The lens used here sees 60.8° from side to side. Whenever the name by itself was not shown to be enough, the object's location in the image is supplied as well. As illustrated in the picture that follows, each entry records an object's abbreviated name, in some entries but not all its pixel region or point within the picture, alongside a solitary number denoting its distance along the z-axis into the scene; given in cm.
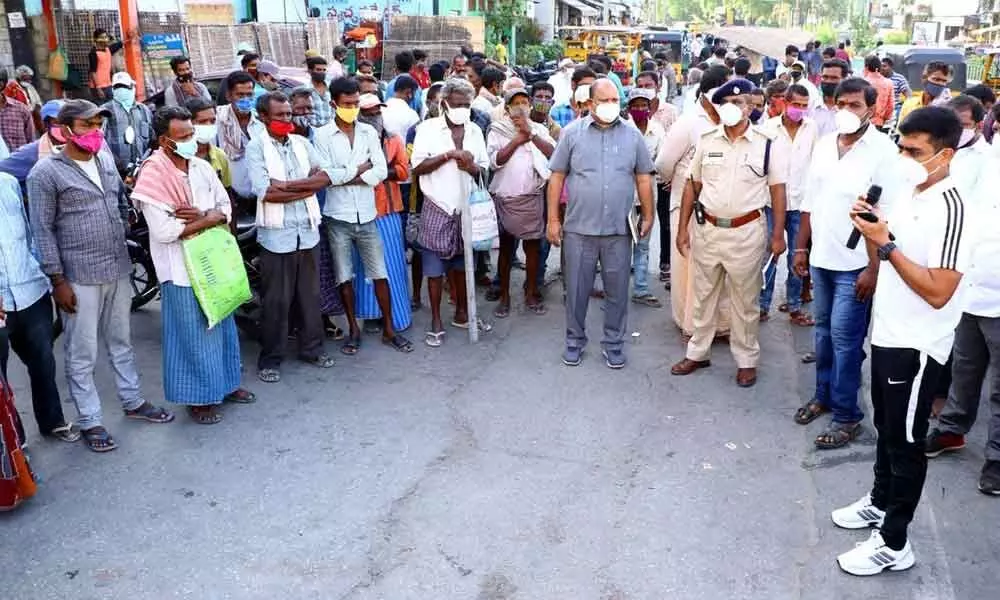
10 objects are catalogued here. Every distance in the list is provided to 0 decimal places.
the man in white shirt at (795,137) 620
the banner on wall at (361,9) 2056
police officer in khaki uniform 523
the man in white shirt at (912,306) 317
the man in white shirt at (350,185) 565
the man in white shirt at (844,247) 442
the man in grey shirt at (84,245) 427
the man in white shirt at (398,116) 706
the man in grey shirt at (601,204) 557
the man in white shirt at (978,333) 414
